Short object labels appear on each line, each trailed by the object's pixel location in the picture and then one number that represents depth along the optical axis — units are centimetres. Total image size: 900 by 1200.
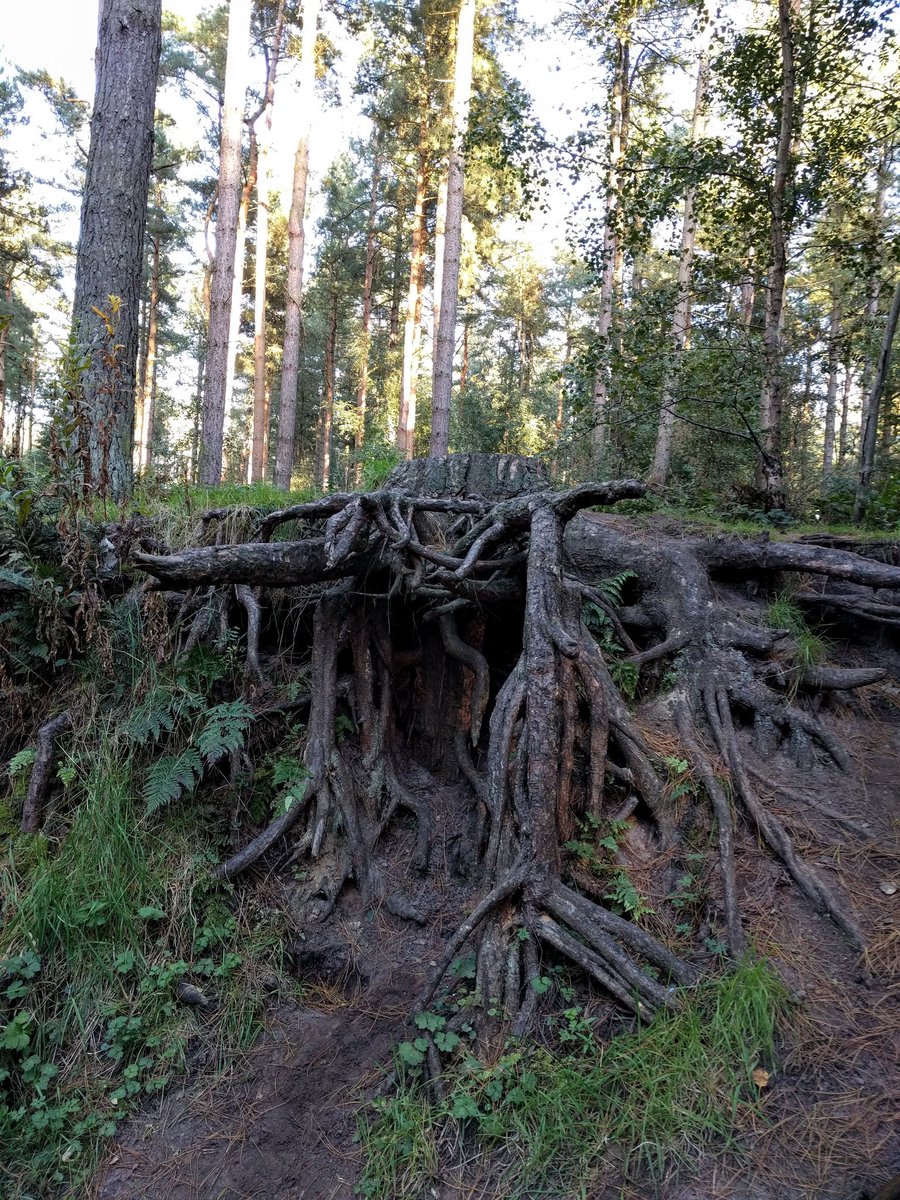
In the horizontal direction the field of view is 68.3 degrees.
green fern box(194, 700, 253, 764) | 360
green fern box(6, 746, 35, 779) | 363
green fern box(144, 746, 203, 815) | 346
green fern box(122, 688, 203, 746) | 364
